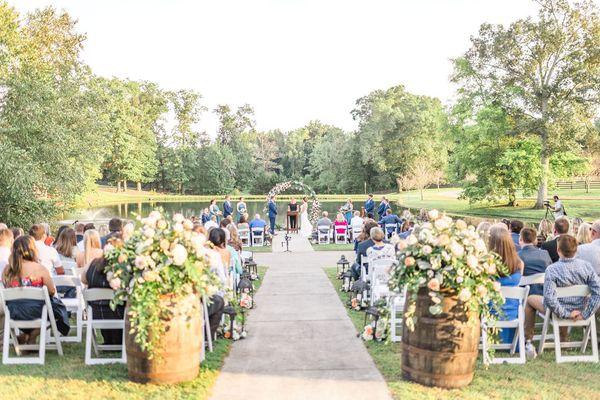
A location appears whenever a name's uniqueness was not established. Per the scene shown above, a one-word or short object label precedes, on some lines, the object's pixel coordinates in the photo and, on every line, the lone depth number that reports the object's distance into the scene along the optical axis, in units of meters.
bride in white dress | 19.88
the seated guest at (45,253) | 6.49
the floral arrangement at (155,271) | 4.28
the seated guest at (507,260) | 5.38
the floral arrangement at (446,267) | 4.29
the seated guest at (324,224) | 17.00
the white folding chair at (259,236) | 16.95
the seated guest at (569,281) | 5.17
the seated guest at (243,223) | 15.95
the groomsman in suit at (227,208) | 17.50
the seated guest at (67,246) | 7.09
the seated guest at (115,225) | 7.77
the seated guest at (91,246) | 6.25
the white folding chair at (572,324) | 5.18
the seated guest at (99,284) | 5.41
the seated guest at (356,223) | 16.47
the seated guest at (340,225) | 17.22
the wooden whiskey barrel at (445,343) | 4.37
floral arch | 22.96
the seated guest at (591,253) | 6.19
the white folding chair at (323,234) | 17.11
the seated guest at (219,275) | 5.82
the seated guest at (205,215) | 17.77
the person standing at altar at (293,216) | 19.88
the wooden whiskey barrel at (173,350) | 4.43
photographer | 17.71
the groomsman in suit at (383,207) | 18.86
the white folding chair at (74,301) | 5.77
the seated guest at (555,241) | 6.88
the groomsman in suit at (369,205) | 18.92
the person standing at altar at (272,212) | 18.84
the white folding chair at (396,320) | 5.80
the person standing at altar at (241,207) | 18.95
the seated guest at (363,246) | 8.34
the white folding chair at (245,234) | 15.97
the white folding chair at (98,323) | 5.20
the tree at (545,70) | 27.45
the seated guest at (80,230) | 9.79
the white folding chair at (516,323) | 5.18
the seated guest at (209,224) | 11.59
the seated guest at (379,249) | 7.48
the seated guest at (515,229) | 8.27
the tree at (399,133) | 54.41
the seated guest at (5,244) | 6.00
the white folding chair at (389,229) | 15.96
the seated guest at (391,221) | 15.97
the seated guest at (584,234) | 6.84
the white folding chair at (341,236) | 17.27
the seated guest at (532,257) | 6.17
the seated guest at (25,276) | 5.29
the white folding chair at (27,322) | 5.12
